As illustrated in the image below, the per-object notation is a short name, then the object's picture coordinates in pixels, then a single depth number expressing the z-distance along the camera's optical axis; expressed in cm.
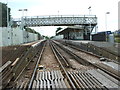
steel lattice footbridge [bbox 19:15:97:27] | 4578
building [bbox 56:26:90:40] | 4165
